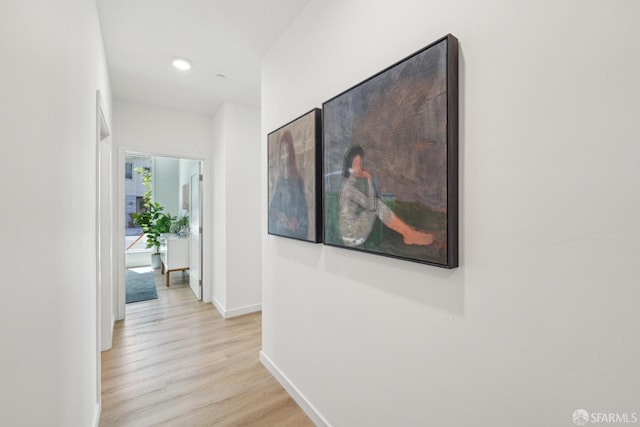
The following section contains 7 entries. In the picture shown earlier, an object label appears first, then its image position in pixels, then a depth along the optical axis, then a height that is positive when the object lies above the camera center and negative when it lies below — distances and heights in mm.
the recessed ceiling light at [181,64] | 2471 +1316
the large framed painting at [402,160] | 955 +206
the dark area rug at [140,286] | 4109 -1221
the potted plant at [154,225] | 5547 -265
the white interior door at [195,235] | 4027 -358
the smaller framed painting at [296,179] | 1650 +216
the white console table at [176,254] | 4789 -738
